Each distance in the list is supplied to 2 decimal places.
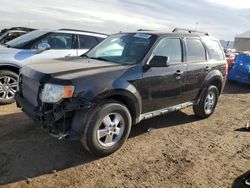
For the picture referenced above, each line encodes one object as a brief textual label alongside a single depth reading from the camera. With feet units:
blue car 22.91
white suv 13.71
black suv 8.11
